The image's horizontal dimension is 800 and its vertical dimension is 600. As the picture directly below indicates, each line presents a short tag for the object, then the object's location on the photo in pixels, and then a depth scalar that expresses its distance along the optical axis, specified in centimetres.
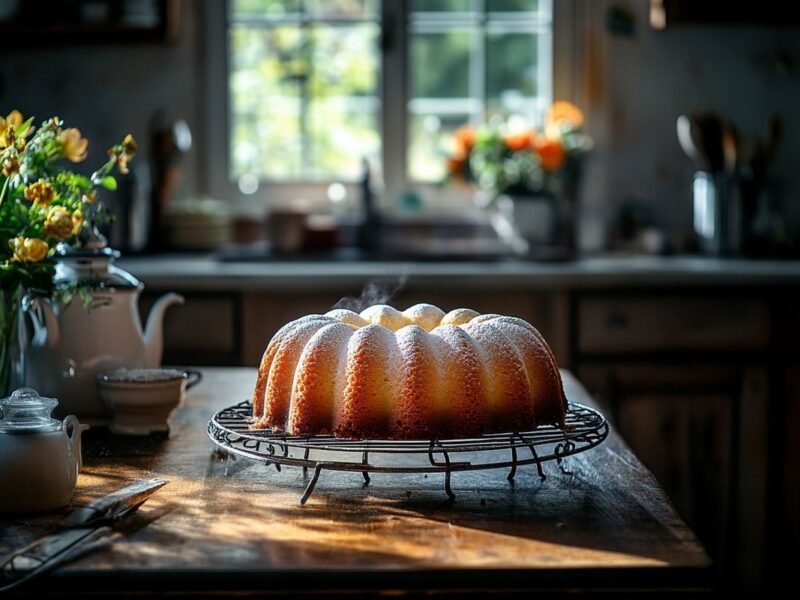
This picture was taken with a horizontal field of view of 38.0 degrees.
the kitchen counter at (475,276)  283
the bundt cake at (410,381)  123
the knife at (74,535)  97
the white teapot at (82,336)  153
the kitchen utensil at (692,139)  330
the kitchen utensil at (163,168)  333
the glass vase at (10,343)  145
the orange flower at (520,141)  325
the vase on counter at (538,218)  330
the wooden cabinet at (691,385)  287
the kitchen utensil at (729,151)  328
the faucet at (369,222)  326
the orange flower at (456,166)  335
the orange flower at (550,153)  322
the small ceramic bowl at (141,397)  147
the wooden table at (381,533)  96
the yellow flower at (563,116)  339
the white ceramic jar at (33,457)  114
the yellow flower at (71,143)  141
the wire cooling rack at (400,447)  116
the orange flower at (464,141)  334
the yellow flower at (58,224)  132
